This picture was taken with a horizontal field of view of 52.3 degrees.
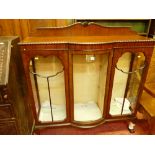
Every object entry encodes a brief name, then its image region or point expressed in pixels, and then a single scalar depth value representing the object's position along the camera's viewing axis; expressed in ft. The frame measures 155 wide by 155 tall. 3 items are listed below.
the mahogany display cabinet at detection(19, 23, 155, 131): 3.49
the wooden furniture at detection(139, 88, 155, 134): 4.21
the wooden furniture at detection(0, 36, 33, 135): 3.09
